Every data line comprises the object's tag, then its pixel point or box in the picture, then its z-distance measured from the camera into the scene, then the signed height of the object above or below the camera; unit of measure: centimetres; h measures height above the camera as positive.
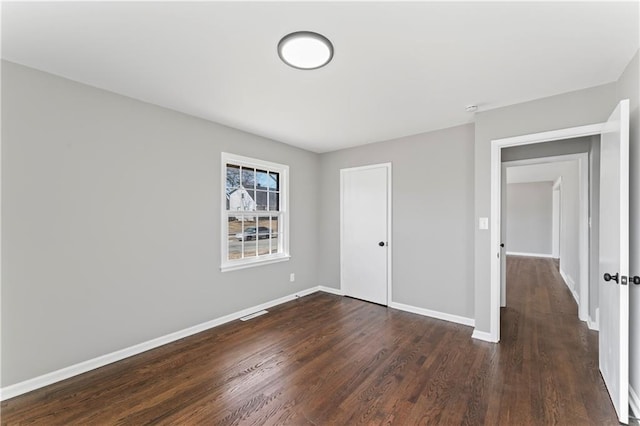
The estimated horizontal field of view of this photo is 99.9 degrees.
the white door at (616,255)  174 -30
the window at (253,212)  356 -1
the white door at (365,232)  413 -32
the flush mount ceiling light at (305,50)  175 +112
